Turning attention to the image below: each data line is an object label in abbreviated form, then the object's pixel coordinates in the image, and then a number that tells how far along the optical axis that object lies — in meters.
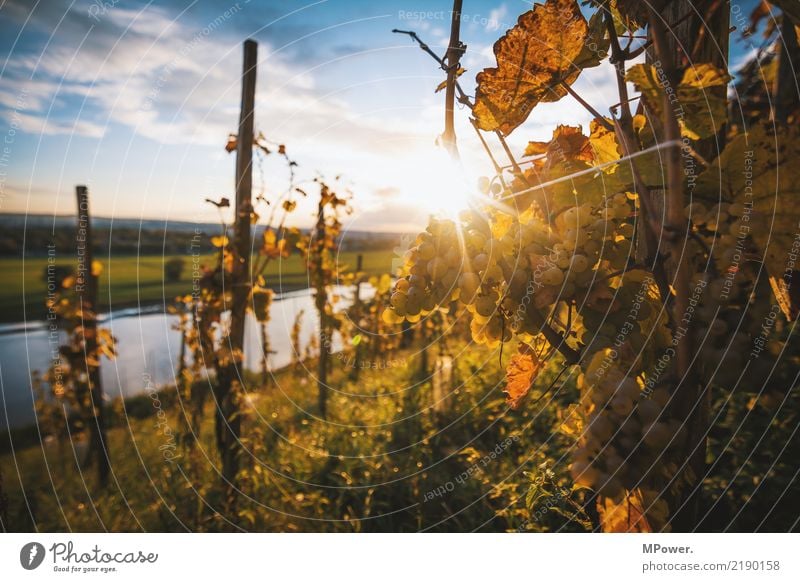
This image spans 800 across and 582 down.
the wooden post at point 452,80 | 0.55
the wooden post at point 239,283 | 2.15
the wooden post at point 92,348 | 2.77
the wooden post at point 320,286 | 3.31
